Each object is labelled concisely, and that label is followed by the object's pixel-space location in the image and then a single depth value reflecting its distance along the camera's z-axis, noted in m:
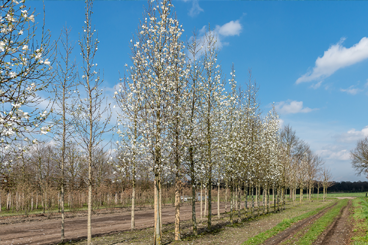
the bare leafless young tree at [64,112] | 15.77
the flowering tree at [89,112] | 14.15
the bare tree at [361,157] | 64.84
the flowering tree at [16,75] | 6.81
